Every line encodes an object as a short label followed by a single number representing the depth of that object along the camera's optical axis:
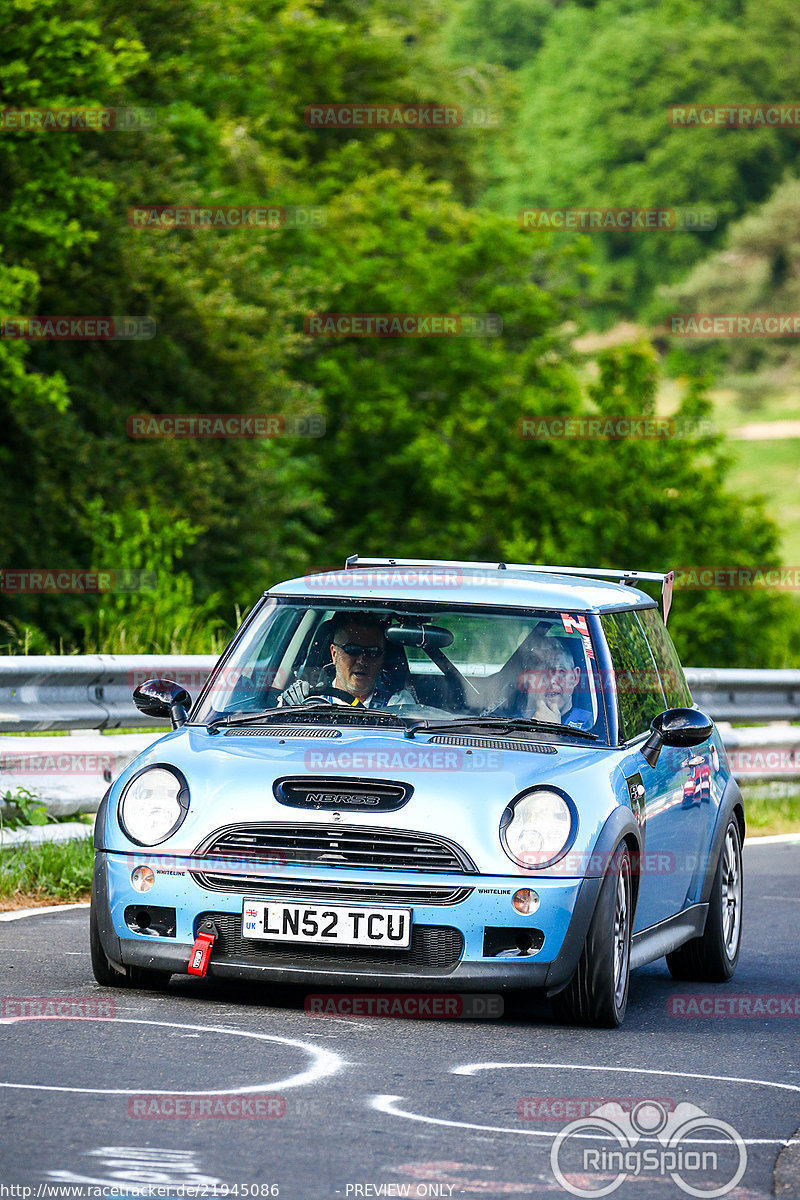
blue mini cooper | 13.50
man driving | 15.57
